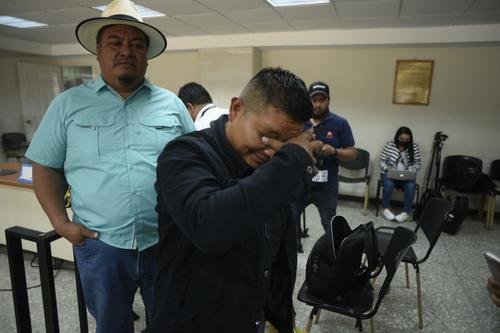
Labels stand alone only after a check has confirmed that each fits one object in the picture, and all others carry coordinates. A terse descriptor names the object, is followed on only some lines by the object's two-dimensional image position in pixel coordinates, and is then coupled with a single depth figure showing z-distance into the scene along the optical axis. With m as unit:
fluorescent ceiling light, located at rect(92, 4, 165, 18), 4.07
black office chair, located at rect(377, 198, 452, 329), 2.17
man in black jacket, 0.65
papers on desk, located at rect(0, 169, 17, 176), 3.03
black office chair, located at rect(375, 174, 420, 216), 4.68
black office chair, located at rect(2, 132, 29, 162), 6.36
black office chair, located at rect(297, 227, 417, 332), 1.64
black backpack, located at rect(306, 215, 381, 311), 1.67
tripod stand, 4.53
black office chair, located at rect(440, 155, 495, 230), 4.31
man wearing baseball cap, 2.73
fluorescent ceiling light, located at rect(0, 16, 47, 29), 4.73
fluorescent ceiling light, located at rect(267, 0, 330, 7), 3.68
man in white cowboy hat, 1.20
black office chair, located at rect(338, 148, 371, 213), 5.18
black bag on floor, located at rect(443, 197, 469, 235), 4.00
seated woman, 4.63
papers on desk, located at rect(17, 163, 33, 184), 2.69
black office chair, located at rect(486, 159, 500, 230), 4.22
